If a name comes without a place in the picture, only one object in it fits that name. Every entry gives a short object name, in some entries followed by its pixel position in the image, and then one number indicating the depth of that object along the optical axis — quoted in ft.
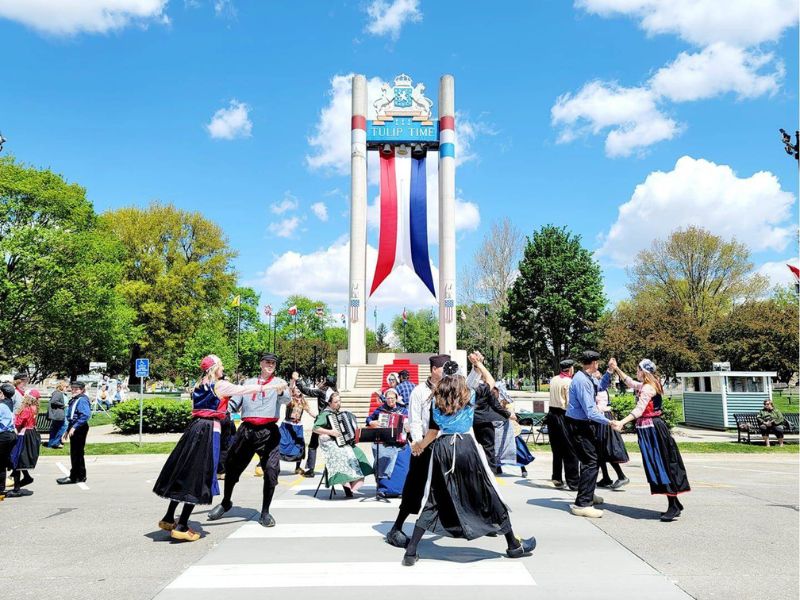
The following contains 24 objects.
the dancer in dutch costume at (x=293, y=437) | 38.60
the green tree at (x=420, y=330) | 346.52
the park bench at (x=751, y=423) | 59.16
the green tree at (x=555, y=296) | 148.77
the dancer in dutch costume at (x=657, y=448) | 24.31
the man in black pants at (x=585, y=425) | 25.34
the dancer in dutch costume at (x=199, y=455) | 20.83
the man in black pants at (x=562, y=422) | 31.81
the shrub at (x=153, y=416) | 65.00
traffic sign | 57.16
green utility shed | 69.72
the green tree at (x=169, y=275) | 155.22
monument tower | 117.19
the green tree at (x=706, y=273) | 159.02
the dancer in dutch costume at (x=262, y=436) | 23.25
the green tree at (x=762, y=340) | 111.14
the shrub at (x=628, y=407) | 66.18
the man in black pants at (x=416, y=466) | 19.19
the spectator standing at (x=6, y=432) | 30.27
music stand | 28.73
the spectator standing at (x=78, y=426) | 34.55
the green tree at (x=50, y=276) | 91.30
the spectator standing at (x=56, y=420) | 52.34
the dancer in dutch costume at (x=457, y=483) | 17.94
